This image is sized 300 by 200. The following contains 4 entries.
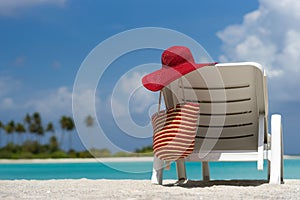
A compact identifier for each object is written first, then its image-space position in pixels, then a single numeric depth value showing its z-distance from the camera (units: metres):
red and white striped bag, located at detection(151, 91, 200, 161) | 4.00
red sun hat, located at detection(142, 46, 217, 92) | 4.05
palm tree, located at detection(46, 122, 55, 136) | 51.91
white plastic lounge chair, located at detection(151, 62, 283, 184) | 4.24
